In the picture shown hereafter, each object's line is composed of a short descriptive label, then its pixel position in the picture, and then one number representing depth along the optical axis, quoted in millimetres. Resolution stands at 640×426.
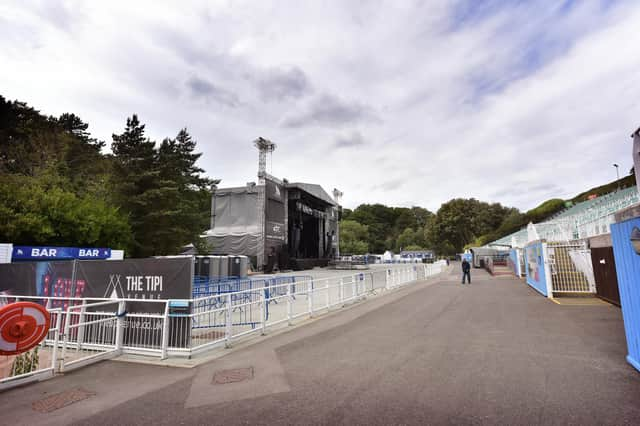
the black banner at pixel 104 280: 6746
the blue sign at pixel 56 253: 14008
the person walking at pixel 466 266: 20078
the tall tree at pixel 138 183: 27000
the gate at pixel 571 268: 13016
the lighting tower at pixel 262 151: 42906
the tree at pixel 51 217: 16344
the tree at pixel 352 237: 78188
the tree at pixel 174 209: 28078
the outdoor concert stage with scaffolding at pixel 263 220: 37031
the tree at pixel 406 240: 98312
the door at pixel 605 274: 10398
